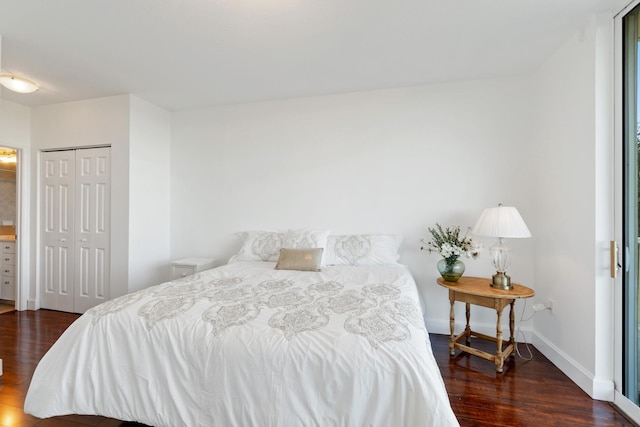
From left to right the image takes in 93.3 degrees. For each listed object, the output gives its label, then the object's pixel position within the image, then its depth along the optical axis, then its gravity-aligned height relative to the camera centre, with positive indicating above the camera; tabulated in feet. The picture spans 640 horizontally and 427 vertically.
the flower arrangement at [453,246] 8.72 -0.95
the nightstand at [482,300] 7.60 -2.29
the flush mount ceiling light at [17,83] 9.19 +3.96
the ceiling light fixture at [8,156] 14.10 +2.66
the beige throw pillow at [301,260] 9.03 -1.42
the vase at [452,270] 8.66 -1.62
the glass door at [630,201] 6.19 +0.28
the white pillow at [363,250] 9.71 -1.22
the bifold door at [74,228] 11.73 -0.65
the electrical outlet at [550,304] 8.52 -2.56
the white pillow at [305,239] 10.07 -0.89
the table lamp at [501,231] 7.89 -0.45
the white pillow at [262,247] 10.58 -1.23
